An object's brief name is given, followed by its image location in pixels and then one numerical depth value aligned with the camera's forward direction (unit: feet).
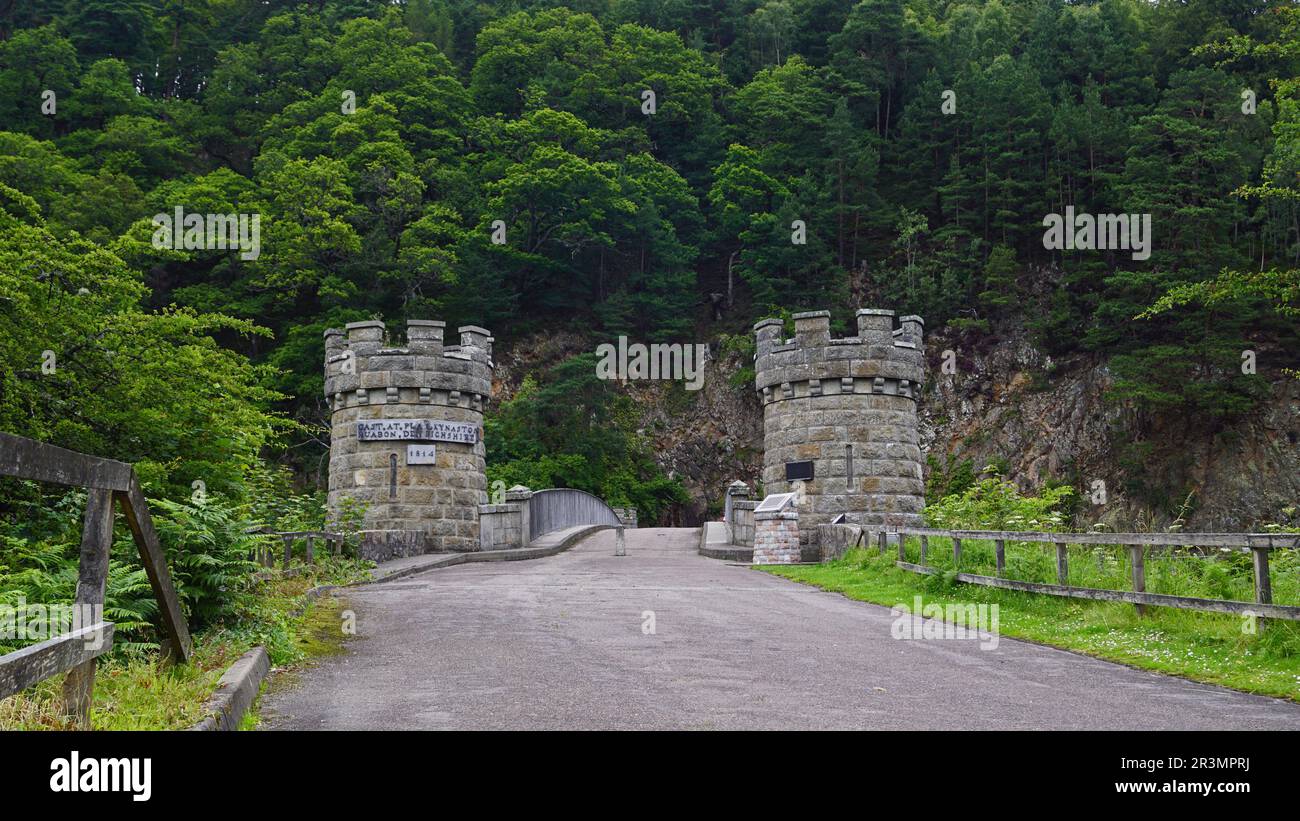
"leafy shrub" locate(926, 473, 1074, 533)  52.31
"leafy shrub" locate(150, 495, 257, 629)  28.22
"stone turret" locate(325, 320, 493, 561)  82.23
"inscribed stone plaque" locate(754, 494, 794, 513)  77.41
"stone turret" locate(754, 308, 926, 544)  81.87
